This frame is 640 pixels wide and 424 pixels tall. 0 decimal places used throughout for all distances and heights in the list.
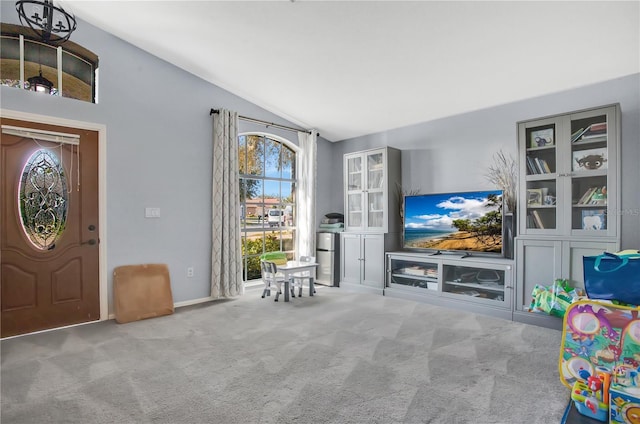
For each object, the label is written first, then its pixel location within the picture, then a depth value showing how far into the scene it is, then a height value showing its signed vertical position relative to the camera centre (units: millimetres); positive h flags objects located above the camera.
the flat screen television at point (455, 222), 3900 -127
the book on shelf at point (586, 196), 3142 +151
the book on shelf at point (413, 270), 4380 -780
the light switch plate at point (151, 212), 3898 -10
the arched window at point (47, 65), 3223 +1500
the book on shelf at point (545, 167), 3374 +457
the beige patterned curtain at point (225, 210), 4398 +23
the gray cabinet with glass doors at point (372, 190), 4812 +326
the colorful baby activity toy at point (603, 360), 1602 -760
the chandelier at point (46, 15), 2178 +1380
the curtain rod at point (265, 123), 4449 +1330
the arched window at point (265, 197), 4973 +229
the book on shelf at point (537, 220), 3391 -82
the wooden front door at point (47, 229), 3139 -170
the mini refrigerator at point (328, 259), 5355 -761
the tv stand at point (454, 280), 3672 -832
